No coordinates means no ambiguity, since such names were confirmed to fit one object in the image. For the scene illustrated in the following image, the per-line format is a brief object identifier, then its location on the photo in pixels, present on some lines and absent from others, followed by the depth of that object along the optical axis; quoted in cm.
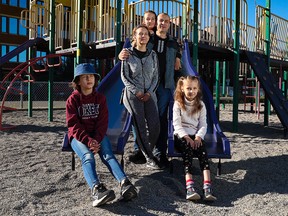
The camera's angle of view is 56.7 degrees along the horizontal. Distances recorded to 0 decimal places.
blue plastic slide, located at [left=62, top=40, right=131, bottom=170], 339
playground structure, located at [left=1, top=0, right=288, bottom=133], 511
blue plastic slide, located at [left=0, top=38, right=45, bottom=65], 592
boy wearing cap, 234
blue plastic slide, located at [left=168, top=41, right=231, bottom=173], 266
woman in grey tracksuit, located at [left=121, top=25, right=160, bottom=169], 282
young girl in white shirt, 256
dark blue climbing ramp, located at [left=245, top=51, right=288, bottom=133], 509
